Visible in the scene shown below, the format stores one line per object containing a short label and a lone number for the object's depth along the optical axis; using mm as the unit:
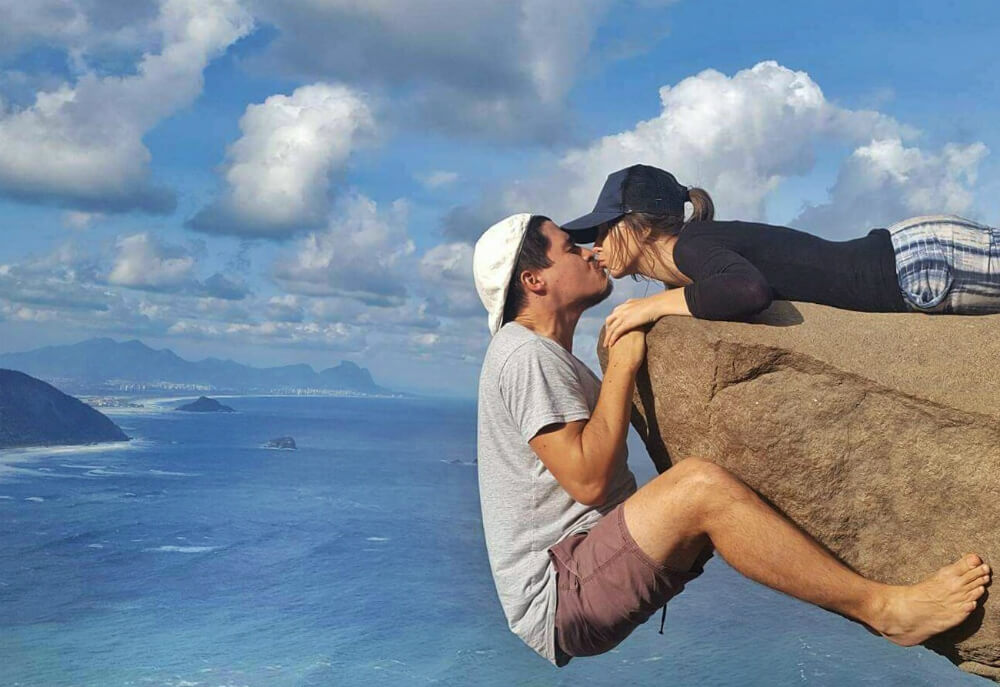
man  3613
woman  4094
